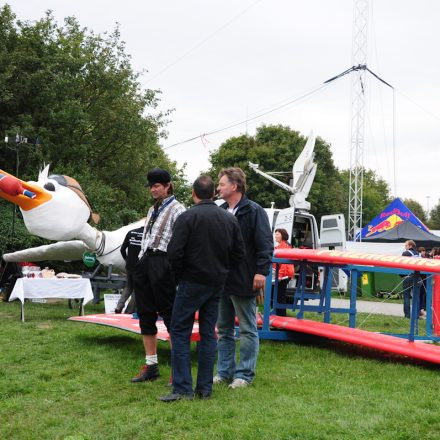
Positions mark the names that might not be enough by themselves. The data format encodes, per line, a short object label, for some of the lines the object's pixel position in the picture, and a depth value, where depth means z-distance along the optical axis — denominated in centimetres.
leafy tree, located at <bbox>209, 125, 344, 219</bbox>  3881
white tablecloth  924
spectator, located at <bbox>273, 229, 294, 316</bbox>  971
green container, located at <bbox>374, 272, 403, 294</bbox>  1792
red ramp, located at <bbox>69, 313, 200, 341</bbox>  610
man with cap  511
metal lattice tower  2623
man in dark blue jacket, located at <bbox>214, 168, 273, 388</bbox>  504
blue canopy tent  2231
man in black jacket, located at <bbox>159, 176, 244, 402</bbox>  459
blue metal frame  652
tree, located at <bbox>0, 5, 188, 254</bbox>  1861
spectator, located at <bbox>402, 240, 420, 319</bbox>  1195
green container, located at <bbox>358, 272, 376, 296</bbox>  1830
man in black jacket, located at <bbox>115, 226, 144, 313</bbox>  673
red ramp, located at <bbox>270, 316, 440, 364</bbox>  596
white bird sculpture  857
